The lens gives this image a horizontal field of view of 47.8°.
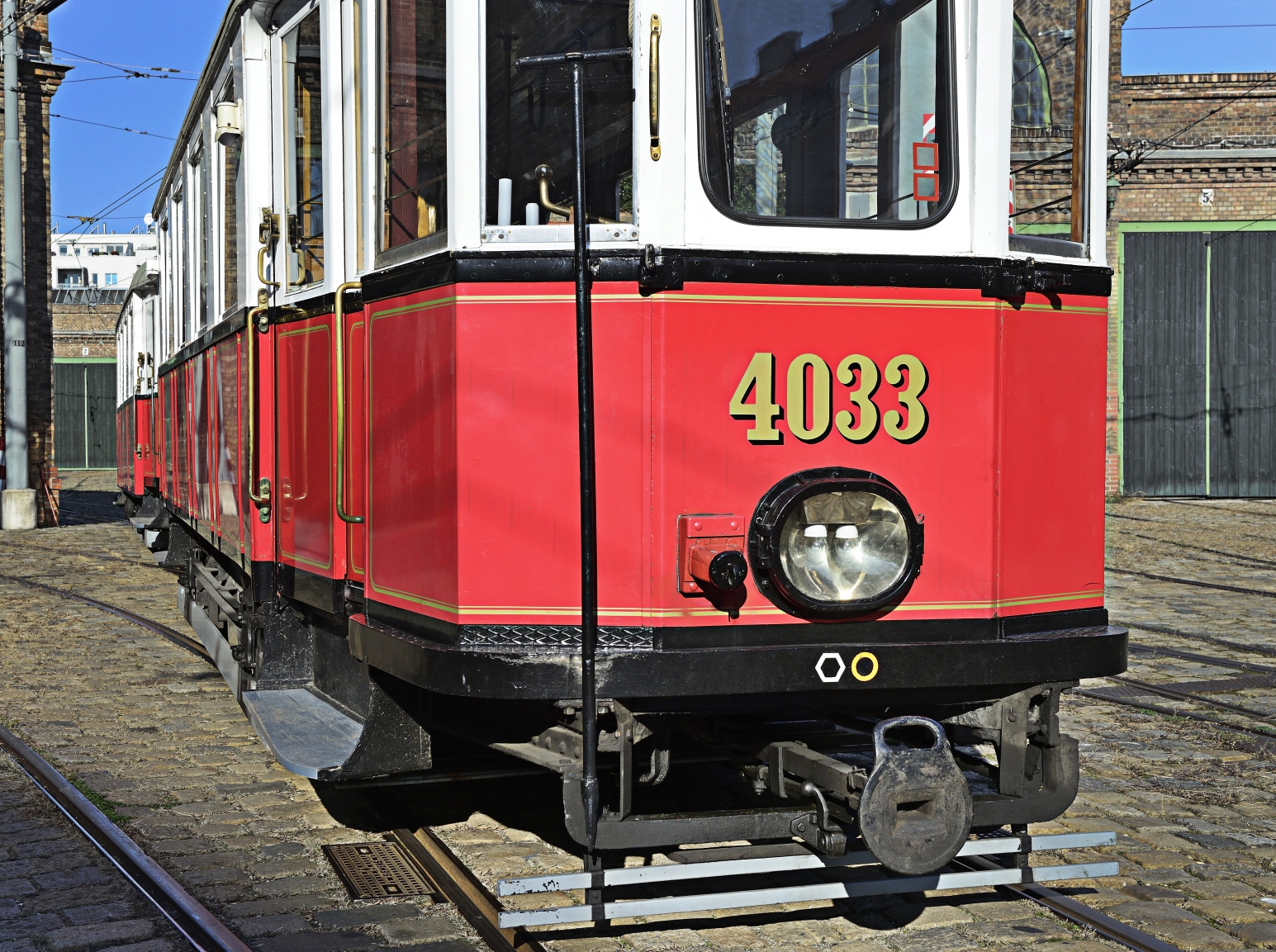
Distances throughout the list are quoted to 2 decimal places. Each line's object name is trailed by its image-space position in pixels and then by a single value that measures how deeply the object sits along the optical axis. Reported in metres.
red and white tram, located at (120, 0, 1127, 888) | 3.76
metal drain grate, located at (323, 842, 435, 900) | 4.55
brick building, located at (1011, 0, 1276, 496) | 23.19
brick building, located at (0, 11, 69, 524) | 21.62
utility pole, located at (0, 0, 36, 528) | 19.66
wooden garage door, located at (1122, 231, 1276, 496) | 23.62
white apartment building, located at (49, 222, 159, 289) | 68.25
